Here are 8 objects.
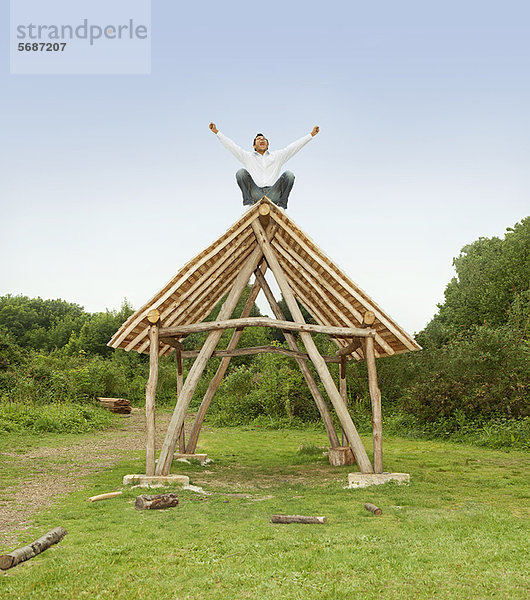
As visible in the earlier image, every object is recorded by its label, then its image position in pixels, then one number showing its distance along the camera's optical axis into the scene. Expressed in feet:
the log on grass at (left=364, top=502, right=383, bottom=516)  19.54
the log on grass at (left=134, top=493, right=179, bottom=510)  20.68
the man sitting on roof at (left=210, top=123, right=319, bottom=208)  28.66
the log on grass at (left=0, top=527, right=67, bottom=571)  13.92
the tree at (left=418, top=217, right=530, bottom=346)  73.83
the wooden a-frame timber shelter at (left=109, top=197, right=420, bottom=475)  26.48
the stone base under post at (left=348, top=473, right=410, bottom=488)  25.12
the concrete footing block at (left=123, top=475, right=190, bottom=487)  25.30
